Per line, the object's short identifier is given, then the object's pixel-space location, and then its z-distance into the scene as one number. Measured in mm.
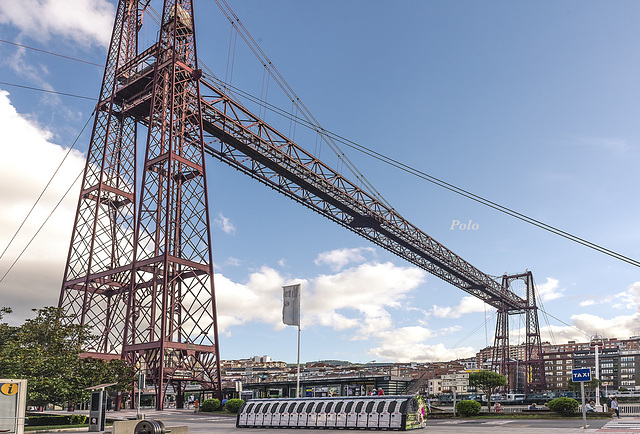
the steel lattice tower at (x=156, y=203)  39156
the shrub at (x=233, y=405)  36219
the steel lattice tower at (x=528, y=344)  91688
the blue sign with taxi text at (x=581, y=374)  22656
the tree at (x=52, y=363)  27719
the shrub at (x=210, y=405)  38188
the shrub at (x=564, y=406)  28891
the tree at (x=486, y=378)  55000
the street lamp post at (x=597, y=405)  36700
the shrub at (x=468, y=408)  31875
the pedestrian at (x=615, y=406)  31547
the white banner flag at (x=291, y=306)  30909
